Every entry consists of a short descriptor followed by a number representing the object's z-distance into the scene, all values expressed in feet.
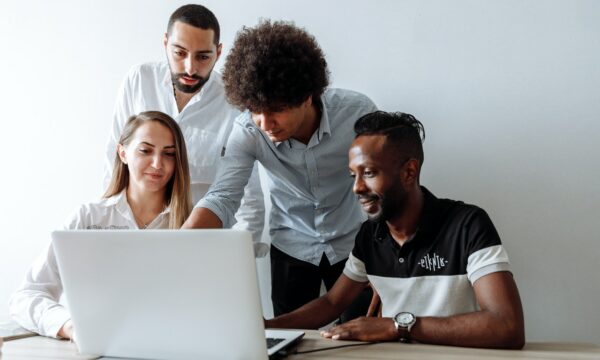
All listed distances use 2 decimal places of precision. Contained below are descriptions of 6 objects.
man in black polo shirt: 4.71
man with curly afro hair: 5.90
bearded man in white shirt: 7.12
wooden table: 4.20
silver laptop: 3.76
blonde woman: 6.57
